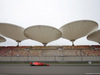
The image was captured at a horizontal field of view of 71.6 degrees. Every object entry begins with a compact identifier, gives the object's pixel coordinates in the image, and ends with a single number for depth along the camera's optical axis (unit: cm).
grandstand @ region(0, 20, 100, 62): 1928
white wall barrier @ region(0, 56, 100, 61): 1872
